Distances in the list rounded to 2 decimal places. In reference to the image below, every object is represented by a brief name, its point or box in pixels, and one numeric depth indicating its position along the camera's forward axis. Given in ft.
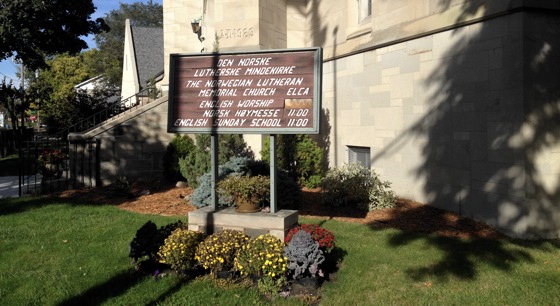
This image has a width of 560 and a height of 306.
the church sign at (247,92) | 19.03
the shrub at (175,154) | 40.91
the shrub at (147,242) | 18.85
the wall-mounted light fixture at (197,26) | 51.57
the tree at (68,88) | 67.21
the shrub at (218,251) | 17.69
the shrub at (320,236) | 18.17
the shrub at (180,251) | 18.03
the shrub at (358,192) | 29.66
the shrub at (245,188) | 19.76
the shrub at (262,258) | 16.61
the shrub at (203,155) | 36.22
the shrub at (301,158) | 37.06
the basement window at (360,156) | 36.06
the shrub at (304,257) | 16.56
